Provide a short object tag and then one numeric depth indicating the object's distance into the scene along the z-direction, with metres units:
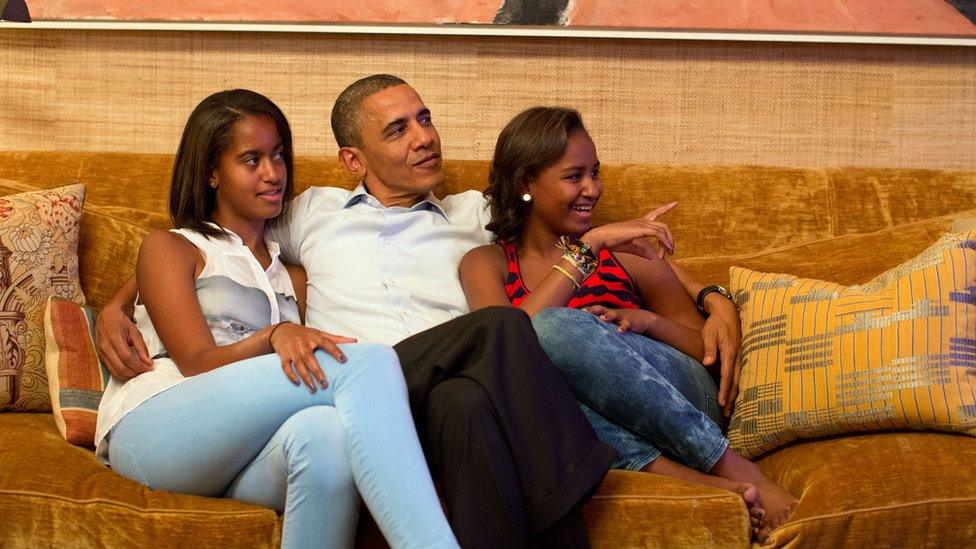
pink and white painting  2.67
